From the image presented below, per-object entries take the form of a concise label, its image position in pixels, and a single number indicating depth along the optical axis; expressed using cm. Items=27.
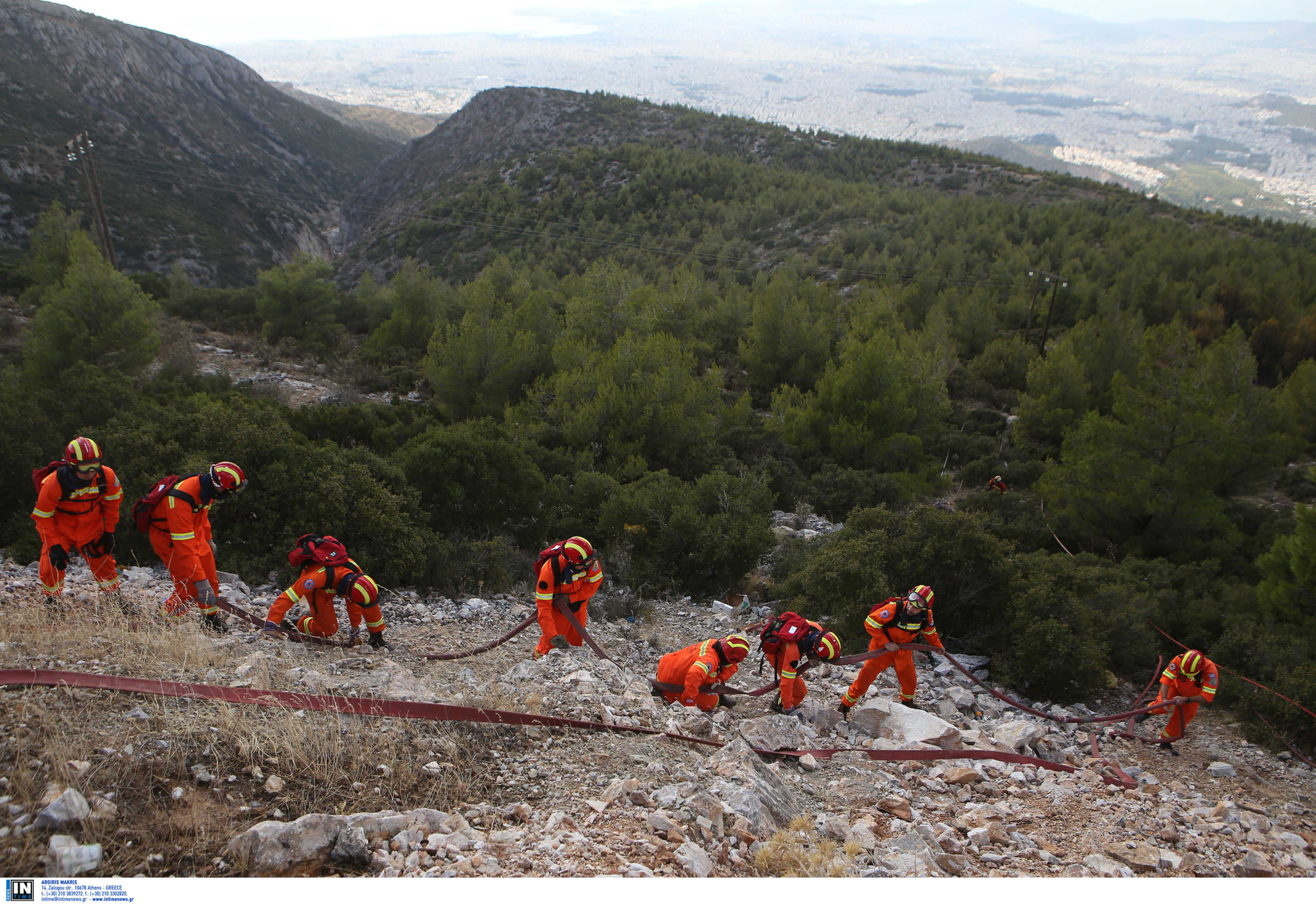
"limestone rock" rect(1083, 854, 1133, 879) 450
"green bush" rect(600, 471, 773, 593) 1103
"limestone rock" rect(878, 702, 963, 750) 646
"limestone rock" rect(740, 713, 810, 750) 591
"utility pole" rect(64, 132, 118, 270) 2614
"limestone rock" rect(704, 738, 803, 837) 440
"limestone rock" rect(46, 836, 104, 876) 300
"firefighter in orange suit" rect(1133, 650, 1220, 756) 785
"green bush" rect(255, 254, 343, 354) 2778
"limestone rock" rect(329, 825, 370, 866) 341
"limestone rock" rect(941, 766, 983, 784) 573
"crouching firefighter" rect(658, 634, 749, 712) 637
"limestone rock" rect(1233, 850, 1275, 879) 480
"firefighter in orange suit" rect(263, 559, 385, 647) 637
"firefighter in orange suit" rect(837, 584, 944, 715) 706
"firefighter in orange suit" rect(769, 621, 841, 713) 663
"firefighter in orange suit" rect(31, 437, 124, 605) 586
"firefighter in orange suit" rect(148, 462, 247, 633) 602
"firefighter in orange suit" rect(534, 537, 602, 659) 682
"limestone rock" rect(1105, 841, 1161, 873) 466
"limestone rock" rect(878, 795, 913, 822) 495
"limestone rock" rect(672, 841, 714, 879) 370
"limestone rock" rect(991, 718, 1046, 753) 674
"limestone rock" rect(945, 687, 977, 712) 788
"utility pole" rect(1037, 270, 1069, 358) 3078
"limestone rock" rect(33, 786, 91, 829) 314
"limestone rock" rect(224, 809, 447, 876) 326
